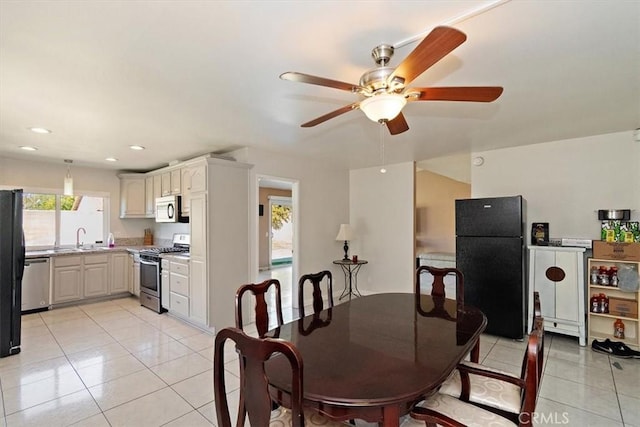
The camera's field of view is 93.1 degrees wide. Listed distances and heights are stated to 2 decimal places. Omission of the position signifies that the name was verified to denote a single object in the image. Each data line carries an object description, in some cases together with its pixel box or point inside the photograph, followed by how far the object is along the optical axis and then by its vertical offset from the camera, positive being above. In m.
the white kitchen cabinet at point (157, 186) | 5.09 +0.53
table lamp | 5.10 -0.28
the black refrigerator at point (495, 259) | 3.36 -0.51
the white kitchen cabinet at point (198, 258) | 3.71 -0.52
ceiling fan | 1.41 +0.67
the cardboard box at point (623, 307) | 3.14 -0.98
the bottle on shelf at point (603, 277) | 3.26 -0.67
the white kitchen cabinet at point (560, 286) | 3.31 -0.80
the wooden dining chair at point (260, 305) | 1.87 -0.59
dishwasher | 4.37 -0.98
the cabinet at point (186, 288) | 3.77 -0.93
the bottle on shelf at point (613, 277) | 3.22 -0.66
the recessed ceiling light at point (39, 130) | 3.29 +0.97
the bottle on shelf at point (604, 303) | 3.25 -0.95
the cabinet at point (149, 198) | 5.33 +0.34
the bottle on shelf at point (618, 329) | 3.20 -1.21
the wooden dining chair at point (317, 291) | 2.32 -0.60
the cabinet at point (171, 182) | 4.61 +0.56
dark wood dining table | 1.17 -0.69
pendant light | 4.35 +0.46
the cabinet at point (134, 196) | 5.58 +0.39
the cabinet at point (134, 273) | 5.07 -0.96
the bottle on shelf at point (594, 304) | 3.28 -0.97
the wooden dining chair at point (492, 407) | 1.24 -0.93
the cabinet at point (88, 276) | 4.66 -0.95
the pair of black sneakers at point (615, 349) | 2.98 -1.35
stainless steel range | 4.48 -0.90
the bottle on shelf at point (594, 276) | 3.32 -0.67
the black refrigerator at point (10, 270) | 3.09 -0.54
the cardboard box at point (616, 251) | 3.07 -0.37
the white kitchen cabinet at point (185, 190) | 4.33 +0.40
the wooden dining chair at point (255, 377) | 1.00 -0.58
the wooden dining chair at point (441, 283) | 2.58 -0.61
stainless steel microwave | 4.59 +0.13
